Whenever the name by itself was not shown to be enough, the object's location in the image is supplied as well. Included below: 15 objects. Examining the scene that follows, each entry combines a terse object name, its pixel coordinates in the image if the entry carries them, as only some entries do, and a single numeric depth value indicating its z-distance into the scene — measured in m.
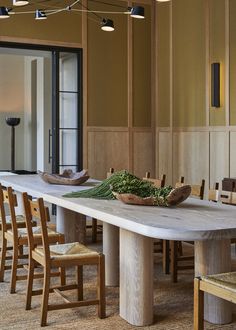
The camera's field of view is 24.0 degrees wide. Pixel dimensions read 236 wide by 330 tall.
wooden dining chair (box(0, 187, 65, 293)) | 4.29
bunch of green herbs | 3.97
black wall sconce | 7.74
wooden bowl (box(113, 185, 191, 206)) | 3.83
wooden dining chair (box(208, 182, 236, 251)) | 4.46
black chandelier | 5.57
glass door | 8.60
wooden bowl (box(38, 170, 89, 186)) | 5.36
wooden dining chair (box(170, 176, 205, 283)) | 4.71
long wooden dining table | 3.07
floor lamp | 12.65
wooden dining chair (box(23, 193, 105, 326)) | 3.68
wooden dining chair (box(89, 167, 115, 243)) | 6.43
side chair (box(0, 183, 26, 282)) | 4.62
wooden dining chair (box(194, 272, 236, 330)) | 2.94
